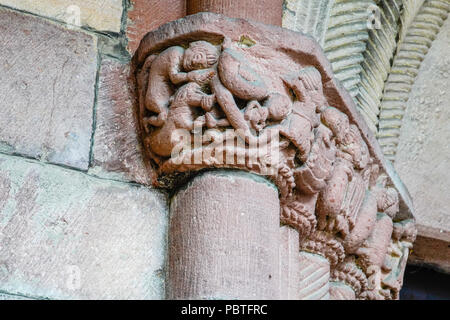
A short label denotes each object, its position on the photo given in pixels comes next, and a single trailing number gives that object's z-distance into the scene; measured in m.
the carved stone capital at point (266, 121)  2.38
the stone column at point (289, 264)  2.52
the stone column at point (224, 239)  2.23
